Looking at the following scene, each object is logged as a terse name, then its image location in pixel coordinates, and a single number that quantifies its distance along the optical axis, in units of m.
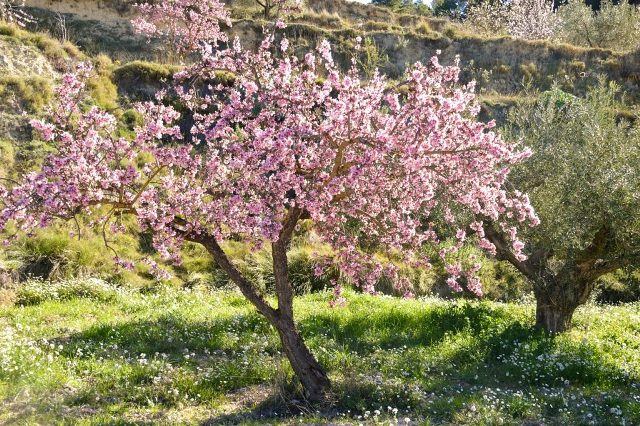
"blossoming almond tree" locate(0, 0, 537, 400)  7.00
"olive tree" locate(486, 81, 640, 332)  11.51
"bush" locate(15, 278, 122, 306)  14.26
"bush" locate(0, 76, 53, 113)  21.75
